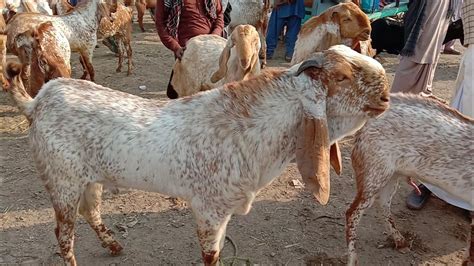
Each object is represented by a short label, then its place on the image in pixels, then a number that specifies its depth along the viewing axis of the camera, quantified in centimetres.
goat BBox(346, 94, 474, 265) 356
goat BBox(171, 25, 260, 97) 471
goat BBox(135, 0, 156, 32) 1155
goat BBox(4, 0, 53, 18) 864
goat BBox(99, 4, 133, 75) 838
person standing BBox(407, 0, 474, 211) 429
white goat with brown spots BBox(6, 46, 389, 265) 267
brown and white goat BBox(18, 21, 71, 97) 577
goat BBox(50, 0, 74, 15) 908
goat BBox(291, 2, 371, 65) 538
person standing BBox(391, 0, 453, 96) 483
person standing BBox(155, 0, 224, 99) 547
